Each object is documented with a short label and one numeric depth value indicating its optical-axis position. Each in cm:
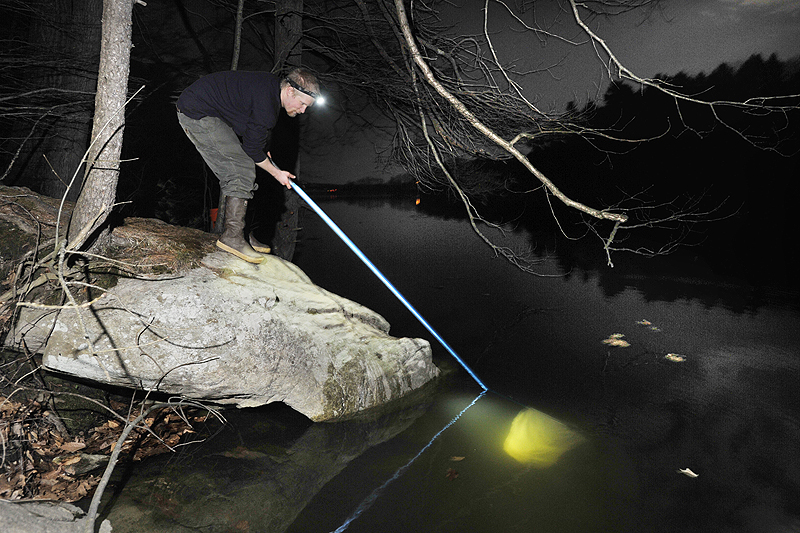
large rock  325
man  377
